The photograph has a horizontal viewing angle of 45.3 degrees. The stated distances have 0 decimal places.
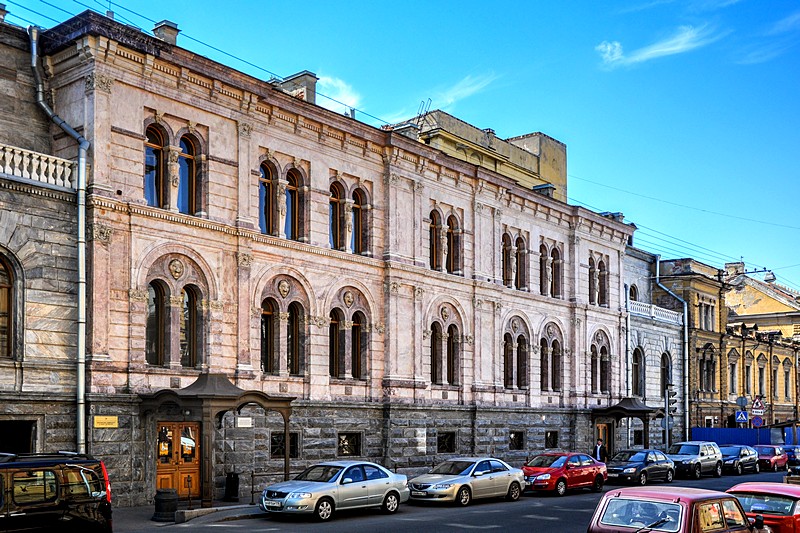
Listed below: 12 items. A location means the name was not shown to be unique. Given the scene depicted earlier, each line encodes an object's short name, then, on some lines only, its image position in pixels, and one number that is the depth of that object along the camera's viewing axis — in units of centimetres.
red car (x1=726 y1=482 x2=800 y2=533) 1590
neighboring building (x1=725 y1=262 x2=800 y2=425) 6762
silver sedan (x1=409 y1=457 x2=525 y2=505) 2912
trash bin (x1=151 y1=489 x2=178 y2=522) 2378
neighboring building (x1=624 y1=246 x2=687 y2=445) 5472
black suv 1561
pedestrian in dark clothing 4424
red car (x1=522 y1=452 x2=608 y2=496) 3312
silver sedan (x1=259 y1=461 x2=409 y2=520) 2448
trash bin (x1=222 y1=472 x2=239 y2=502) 2830
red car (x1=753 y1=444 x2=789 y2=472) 4975
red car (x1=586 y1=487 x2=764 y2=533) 1271
